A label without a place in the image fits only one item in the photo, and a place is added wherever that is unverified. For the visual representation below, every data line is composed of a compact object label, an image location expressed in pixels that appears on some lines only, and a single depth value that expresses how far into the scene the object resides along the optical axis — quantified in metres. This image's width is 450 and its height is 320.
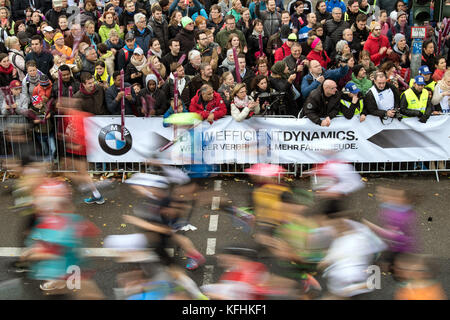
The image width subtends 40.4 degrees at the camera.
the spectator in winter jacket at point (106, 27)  13.62
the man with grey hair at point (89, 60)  12.10
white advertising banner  10.84
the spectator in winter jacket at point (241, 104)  10.73
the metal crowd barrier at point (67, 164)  11.09
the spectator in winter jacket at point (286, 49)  12.42
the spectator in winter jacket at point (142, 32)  13.23
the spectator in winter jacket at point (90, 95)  10.84
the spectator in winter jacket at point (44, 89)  11.27
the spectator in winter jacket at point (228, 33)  13.11
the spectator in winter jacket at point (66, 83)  11.12
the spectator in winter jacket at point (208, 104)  10.77
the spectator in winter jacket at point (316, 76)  11.19
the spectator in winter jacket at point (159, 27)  13.55
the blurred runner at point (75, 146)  10.03
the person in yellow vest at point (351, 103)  10.80
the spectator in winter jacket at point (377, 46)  13.08
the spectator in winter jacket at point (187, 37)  13.15
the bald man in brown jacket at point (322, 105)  10.75
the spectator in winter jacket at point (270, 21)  13.87
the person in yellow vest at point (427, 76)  11.45
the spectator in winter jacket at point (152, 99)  11.07
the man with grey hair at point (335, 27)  13.32
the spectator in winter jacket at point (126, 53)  12.58
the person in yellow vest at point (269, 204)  7.00
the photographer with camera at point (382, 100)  10.81
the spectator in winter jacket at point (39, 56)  12.54
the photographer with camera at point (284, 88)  11.29
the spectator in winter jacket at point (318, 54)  12.37
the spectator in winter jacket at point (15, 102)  11.12
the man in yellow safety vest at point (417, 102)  10.86
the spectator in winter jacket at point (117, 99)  11.06
